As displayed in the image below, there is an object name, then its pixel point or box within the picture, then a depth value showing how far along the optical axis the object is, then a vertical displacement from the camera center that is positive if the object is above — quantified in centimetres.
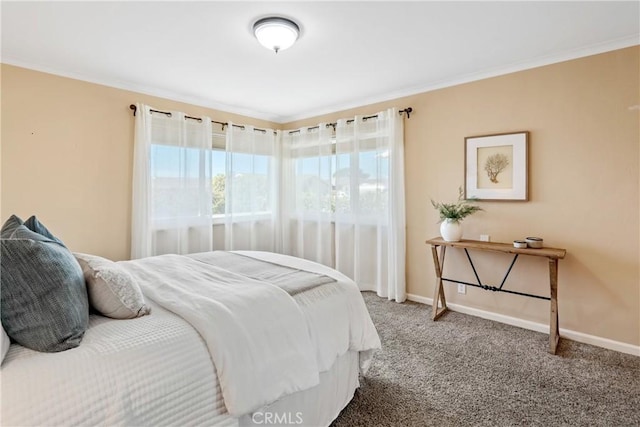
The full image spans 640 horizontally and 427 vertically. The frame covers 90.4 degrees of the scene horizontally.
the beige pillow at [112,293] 138 -34
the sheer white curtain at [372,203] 379 +15
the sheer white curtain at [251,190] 436 +38
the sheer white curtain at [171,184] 354 +37
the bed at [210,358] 99 -54
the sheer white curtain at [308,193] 450 +32
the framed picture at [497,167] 301 +48
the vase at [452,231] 315 -16
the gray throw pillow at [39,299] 108 -30
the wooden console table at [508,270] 256 -48
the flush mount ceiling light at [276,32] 221 +131
